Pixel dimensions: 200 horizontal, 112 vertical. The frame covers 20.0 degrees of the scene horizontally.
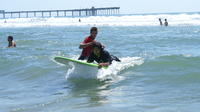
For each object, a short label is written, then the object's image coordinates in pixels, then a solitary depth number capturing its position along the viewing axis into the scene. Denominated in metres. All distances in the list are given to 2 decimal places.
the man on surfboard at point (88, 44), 13.15
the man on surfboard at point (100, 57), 13.29
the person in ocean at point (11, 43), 24.78
